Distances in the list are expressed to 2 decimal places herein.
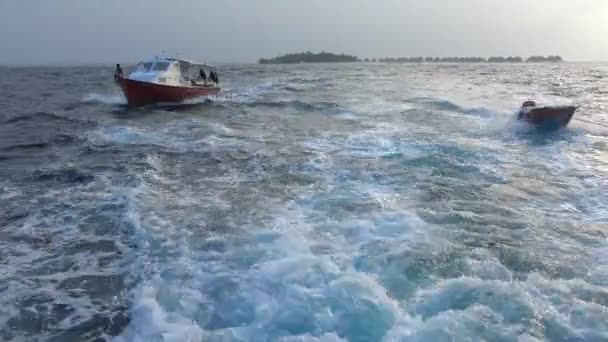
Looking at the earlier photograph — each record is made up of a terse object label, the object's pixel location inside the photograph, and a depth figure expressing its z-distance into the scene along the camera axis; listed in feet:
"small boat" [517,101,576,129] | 57.00
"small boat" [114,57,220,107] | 80.53
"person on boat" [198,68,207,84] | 102.68
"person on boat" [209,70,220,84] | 108.68
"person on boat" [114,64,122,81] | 76.38
